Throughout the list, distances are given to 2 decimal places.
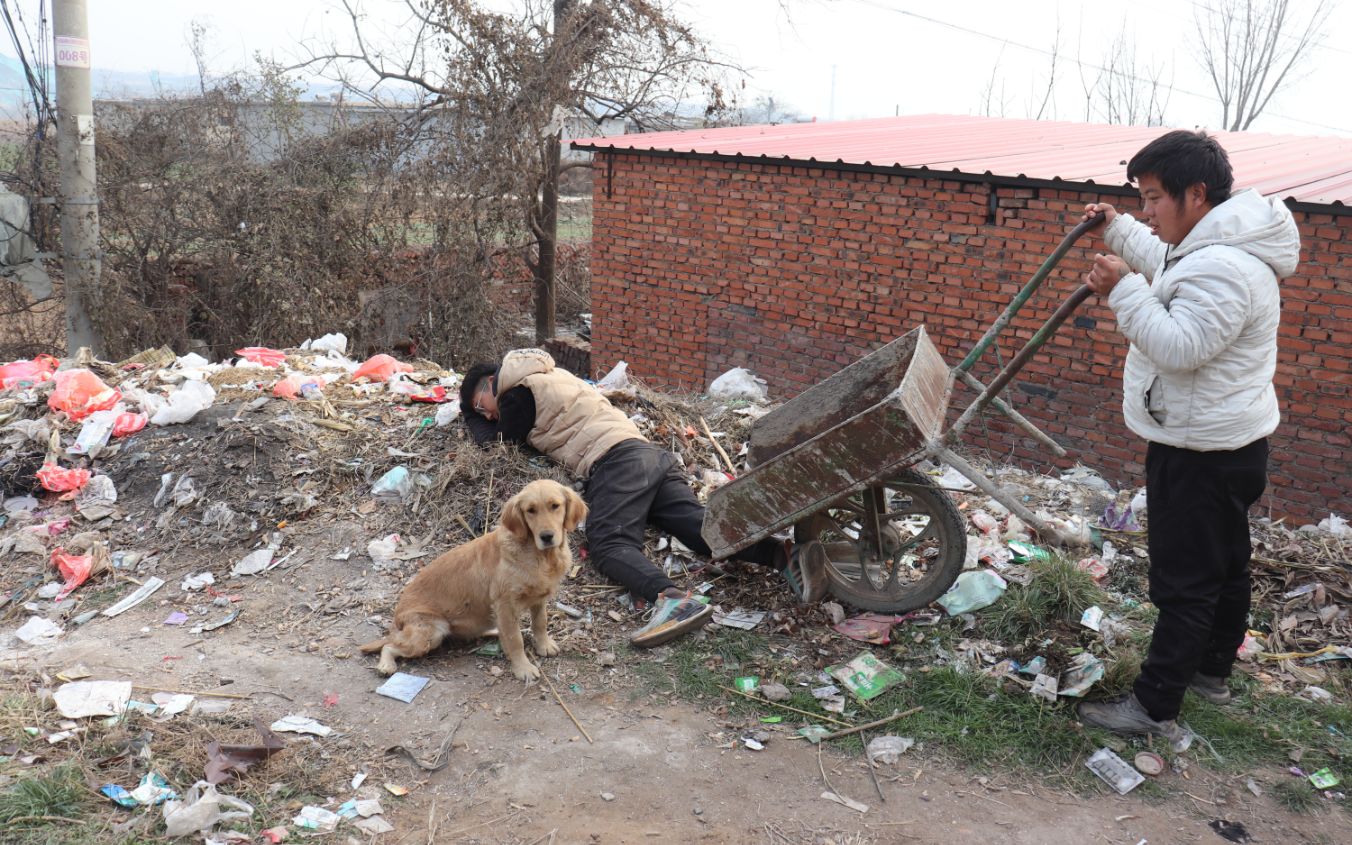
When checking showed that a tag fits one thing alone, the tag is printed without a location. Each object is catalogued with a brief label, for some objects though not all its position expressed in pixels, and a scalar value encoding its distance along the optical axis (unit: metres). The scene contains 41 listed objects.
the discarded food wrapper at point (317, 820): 3.57
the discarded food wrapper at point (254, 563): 5.70
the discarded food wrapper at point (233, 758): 3.75
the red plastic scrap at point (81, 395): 7.33
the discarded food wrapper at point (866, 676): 4.41
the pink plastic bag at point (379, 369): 8.09
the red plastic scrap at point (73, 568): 5.70
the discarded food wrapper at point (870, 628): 4.76
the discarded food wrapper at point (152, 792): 3.60
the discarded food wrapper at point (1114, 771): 3.80
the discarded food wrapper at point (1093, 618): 4.57
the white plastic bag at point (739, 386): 9.09
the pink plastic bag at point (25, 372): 8.46
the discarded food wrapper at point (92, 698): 4.22
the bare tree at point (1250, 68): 30.70
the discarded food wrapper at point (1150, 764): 3.85
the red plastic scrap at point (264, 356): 8.41
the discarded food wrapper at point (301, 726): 4.14
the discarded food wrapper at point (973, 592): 4.89
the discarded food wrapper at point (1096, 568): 5.33
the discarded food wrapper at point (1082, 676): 4.15
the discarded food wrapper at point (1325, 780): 3.81
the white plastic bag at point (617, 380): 7.58
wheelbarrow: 4.14
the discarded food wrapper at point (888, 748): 4.00
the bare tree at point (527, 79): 13.73
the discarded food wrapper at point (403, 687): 4.44
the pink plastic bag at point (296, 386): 7.24
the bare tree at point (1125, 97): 31.42
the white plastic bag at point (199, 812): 3.45
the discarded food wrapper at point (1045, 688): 4.20
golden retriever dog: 4.36
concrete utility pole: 9.13
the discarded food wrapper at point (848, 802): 3.71
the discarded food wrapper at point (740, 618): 4.96
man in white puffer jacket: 3.44
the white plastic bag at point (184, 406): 7.00
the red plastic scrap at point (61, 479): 6.59
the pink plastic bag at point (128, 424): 7.07
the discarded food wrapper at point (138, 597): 5.44
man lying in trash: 4.97
